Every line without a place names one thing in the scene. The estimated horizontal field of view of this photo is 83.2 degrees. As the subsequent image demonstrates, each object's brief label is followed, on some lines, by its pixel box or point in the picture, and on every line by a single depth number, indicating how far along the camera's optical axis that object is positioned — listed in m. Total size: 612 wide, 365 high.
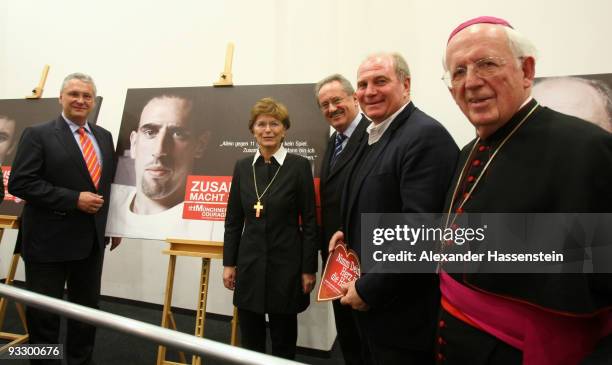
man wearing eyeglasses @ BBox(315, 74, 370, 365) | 1.83
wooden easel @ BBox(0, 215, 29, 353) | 2.53
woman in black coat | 1.79
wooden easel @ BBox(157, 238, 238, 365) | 2.04
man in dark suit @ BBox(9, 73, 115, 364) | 2.10
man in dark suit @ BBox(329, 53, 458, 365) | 1.13
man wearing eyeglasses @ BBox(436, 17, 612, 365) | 0.69
